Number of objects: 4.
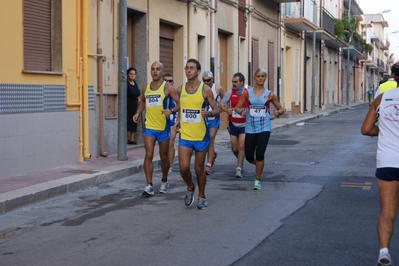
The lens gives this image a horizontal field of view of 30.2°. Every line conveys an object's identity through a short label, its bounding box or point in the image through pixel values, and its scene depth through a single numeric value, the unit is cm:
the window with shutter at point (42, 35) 1239
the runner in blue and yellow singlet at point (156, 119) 1044
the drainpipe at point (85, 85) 1399
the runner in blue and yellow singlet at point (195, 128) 924
